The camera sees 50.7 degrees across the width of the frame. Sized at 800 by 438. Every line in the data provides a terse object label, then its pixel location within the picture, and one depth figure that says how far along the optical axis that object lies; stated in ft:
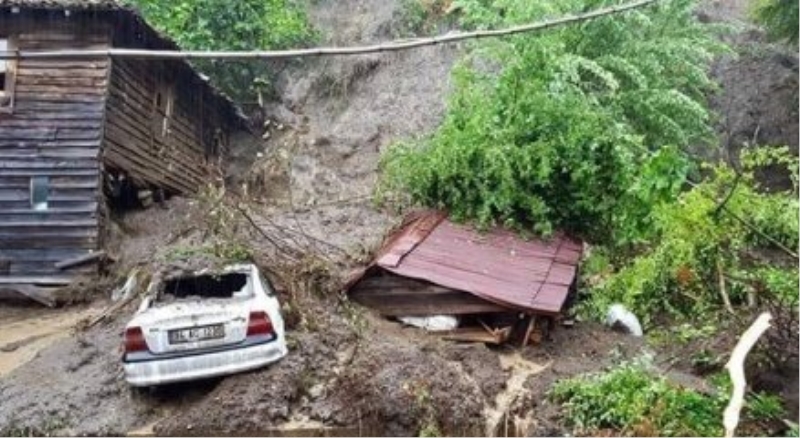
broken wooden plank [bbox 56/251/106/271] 53.83
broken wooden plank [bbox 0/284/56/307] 53.11
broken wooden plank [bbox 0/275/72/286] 53.83
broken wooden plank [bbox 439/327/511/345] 38.55
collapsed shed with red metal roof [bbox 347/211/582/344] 38.70
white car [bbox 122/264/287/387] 31.65
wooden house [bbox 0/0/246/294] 54.44
